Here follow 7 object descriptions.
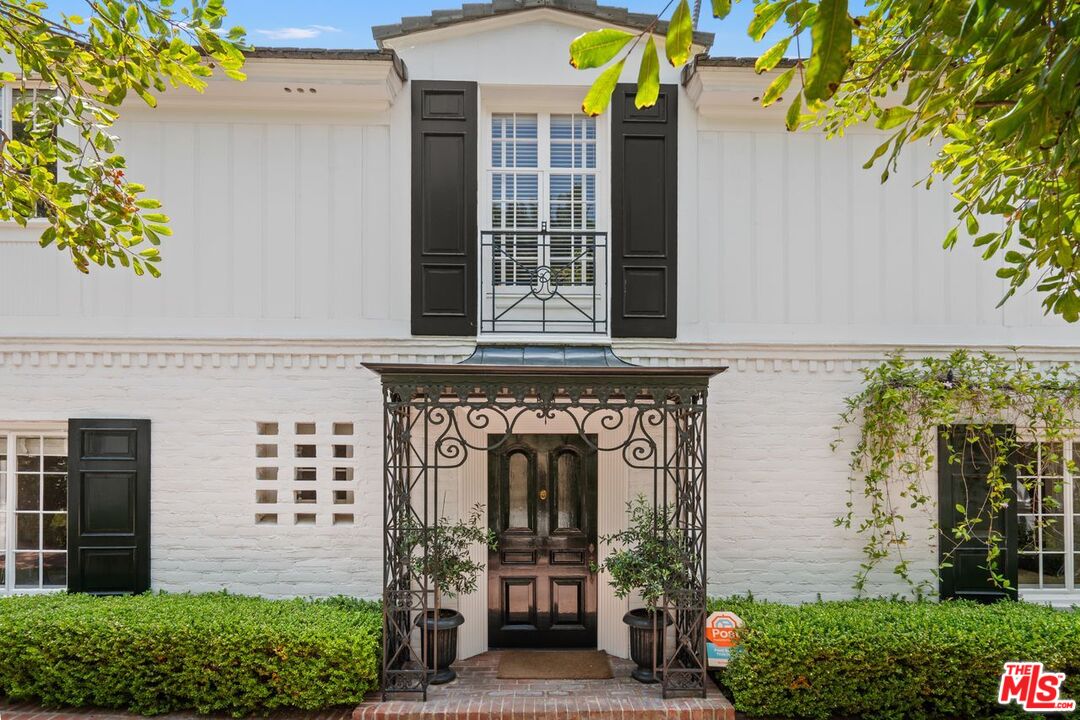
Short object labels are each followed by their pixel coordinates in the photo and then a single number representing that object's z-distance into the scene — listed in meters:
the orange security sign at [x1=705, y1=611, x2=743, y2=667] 5.65
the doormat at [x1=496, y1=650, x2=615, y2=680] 6.07
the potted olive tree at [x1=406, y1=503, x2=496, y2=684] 5.62
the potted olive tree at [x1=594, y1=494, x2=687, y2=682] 5.59
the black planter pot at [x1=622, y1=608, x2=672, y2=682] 5.81
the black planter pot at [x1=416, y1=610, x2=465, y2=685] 5.77
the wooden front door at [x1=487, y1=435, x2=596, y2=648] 6.72
